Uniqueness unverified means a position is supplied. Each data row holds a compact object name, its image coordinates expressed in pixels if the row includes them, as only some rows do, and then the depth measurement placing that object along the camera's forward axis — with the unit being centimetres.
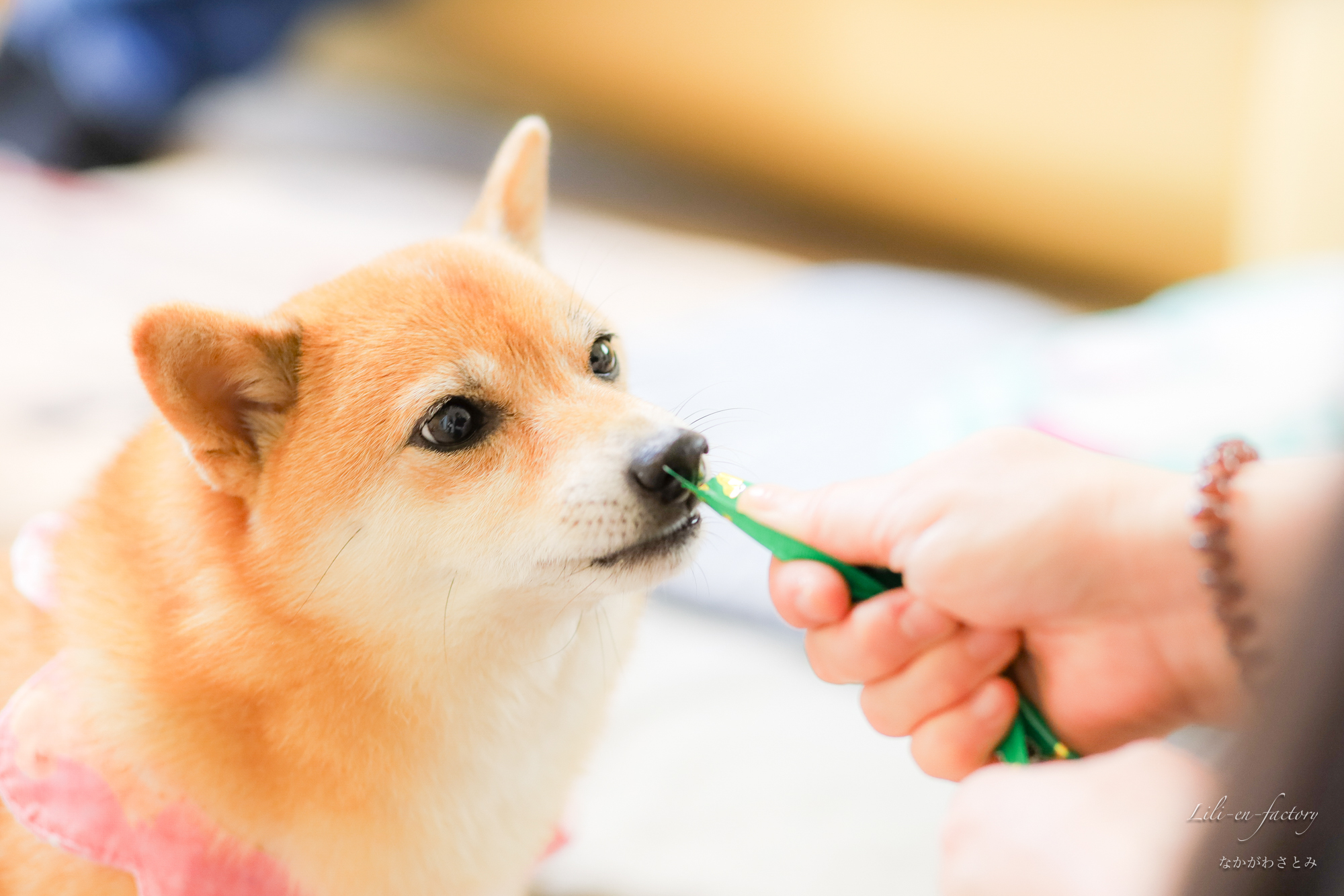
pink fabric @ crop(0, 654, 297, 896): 73
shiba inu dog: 73
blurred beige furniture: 147
